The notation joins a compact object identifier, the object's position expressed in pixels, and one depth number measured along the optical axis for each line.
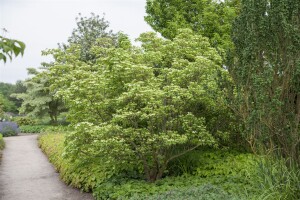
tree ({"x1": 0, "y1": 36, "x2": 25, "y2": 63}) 2.33
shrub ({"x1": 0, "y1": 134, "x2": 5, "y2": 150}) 16.35
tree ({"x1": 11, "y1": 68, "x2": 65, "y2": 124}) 25.39
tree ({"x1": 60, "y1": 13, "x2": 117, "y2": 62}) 29.70
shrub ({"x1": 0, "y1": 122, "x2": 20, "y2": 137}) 22.45
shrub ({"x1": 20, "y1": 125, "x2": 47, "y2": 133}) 25.18
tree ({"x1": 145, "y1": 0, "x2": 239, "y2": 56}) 14.74
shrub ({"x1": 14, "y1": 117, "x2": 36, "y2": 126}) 29.94
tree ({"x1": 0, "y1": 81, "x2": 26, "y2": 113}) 43.22
